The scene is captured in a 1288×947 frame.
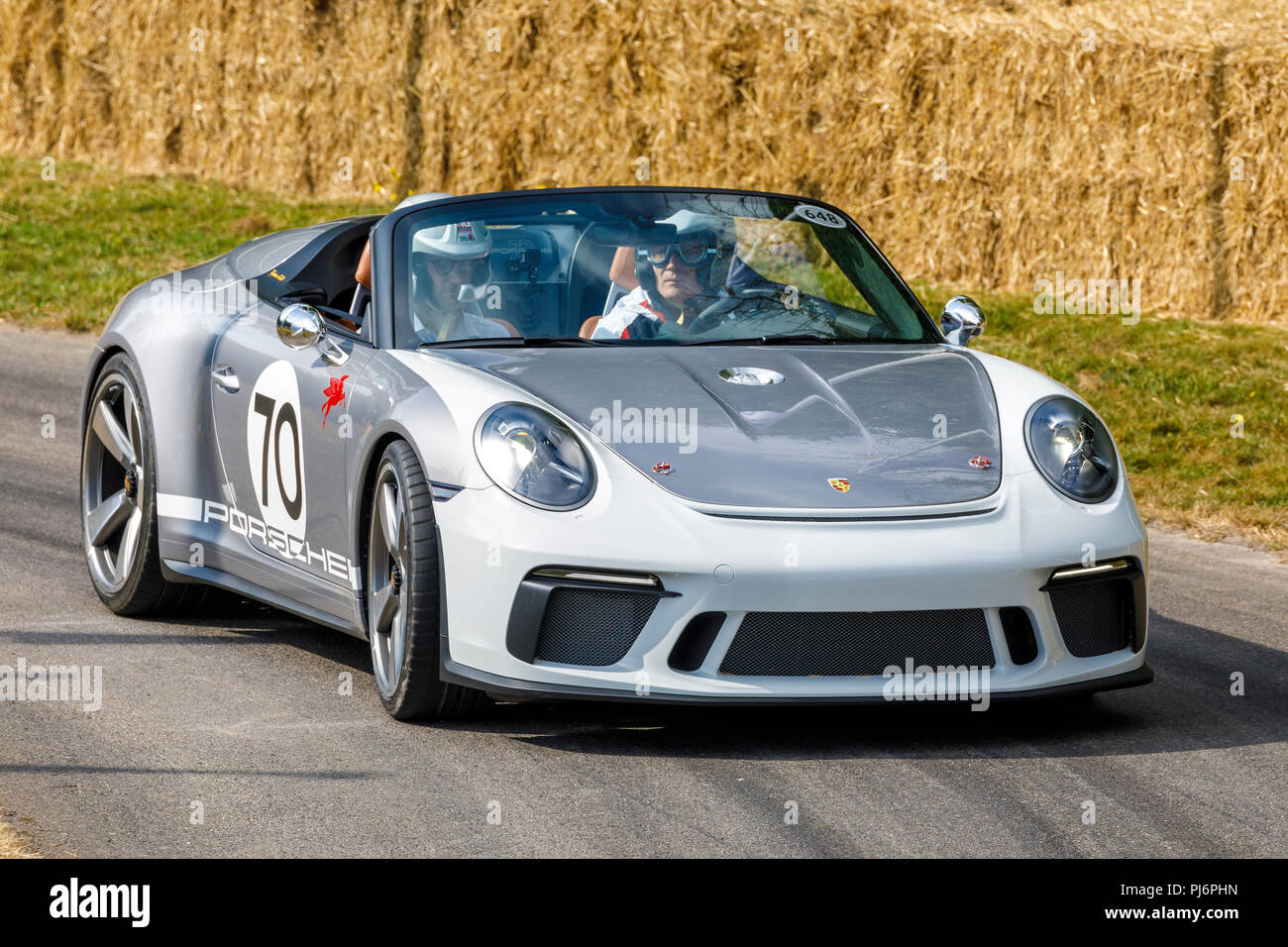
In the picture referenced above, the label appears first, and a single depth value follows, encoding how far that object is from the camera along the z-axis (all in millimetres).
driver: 11992
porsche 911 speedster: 9641
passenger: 11727
